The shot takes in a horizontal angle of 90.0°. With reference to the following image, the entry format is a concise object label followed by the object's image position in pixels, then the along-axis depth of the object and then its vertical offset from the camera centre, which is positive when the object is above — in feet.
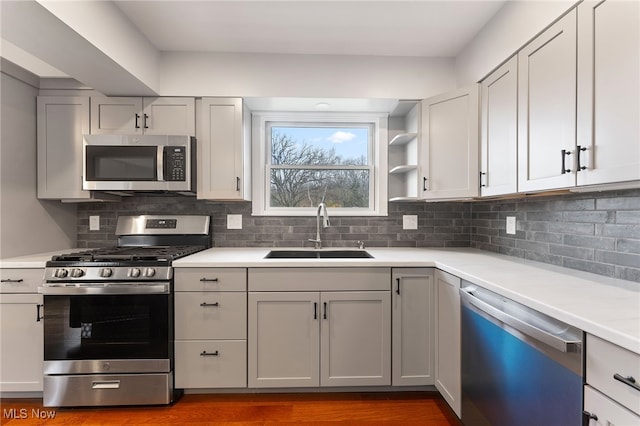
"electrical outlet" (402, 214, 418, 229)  9.04 -0.28
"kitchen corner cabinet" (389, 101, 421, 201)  8.11 +1.69
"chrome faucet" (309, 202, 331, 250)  8.38 -0.24
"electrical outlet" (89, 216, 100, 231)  8.79 -0.34
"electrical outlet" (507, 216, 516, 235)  7.13 -0.28
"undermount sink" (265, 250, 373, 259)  8.28 -1.12
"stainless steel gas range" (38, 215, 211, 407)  6.38 -2.48
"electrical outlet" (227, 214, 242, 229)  8.89 -0.30
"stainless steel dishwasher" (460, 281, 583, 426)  3.28 -1.90
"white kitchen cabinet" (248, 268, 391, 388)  6.67 -2.42
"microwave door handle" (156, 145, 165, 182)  7.56 +1.11
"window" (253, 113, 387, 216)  9.30 +1.38
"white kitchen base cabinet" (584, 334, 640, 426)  2.66 -1.52
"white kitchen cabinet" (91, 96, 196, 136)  7.85 +2.34
